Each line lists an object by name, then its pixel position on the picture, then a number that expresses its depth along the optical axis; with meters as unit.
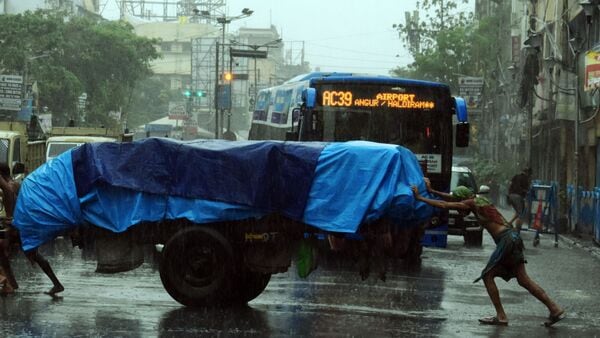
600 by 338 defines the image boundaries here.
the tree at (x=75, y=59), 68.56
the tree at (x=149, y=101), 125.54
